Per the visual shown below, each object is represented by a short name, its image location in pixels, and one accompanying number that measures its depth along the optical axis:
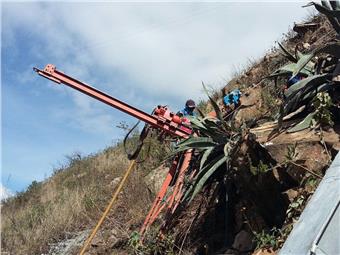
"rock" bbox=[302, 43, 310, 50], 9.35
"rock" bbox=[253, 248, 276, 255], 4.02
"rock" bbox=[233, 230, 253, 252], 4.72
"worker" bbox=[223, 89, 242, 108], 8.41
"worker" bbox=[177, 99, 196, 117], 9.09
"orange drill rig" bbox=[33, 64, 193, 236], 7.08
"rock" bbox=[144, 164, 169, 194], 8.33
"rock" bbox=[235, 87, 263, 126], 8.44
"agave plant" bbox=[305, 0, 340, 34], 4.74
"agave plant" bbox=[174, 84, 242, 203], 5.05
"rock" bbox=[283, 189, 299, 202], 4.24
